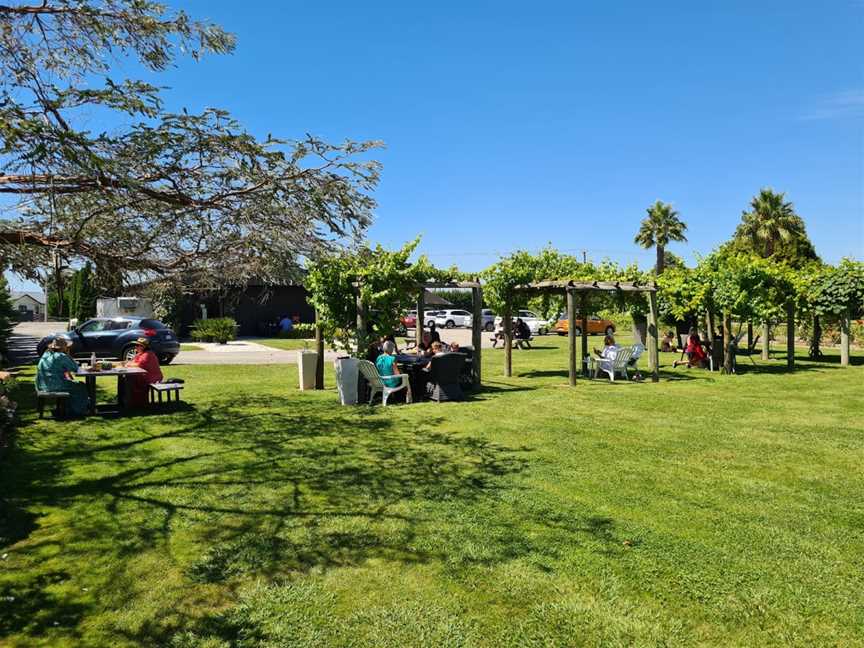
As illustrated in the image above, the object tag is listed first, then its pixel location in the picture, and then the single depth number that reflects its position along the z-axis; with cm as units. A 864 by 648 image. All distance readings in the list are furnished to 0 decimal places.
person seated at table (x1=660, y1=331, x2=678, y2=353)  2389
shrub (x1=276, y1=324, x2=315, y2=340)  3466
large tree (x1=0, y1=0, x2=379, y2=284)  557
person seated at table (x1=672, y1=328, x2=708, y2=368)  1797
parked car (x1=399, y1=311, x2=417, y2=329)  4149
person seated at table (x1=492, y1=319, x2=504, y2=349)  2698
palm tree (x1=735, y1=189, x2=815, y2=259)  4166
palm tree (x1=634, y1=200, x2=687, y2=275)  5553
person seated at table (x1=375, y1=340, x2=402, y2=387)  1130
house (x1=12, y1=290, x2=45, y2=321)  8126
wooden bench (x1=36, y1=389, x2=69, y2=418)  926
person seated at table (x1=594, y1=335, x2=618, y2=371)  1546
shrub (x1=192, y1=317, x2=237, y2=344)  2890
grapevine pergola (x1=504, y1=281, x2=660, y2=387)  1461
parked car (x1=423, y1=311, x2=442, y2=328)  4389
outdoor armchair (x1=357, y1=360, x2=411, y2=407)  1104
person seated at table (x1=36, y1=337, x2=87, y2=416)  930
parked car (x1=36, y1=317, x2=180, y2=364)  1758
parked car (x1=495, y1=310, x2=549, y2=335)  3509
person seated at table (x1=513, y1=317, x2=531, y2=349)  2564
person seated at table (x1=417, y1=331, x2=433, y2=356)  1334
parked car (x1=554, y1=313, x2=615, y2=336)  3591
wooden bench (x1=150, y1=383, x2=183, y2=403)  1046
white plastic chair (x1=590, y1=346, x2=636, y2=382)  1534
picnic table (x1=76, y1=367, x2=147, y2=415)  980
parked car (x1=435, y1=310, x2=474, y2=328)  4384
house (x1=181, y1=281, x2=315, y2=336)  3725
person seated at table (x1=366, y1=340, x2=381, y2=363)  1213
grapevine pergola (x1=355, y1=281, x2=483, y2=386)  1322
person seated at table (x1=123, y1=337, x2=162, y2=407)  1031
